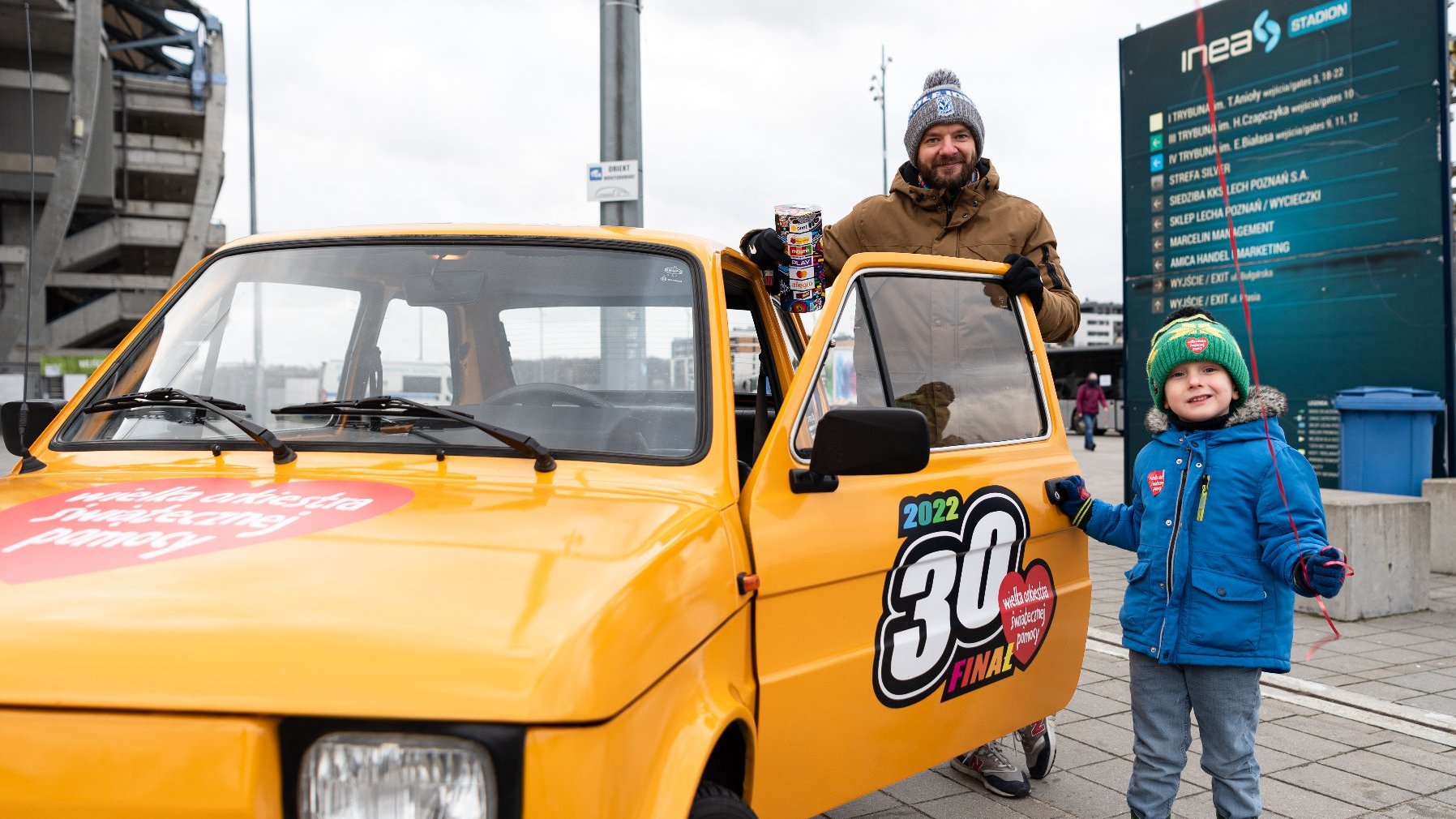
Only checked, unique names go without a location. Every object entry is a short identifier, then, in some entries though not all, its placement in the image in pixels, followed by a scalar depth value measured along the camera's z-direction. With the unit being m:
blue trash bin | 8.32
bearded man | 4.00
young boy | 3.14
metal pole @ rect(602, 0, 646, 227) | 7.81
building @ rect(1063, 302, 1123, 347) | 62.84
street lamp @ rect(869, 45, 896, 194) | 39.72
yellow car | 1.53
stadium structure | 44.00
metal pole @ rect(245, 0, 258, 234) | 28.88
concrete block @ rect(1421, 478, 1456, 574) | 8.52
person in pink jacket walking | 24.30
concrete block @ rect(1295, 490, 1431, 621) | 7.09
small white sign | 7.88
